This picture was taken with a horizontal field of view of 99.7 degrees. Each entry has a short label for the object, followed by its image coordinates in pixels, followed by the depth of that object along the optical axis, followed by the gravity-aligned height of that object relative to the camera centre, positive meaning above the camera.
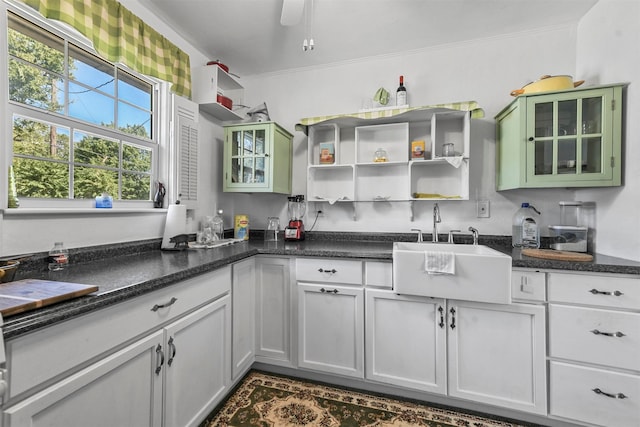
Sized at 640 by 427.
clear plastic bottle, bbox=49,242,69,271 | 1.23 -0.22
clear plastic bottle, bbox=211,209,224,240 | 2.26 -0.12
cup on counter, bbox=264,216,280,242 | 2.45 -0.16
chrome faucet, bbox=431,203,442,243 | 2.00 -0.06
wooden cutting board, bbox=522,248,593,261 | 1.47 -0.24
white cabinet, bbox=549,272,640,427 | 1.29 -0.67
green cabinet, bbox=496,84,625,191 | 1.54 +0.45
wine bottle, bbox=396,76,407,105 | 2.15 +0.94
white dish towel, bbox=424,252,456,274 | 1.44 -0.27
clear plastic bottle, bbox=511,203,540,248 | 1.89 -0.10
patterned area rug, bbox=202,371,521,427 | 1.48 -1.15
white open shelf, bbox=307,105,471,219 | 2.06 +0.39
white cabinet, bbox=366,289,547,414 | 1.44 -0.77
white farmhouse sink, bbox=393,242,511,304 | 1.40 -0.35
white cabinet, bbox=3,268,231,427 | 0.72 -0.53
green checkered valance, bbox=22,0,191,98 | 1.29 +1.00
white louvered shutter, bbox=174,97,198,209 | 2.00 +0.47
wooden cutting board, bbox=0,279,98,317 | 0.71 -0.25
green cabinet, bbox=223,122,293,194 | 2.21 +0.46
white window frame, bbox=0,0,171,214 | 1.13 +0.47
